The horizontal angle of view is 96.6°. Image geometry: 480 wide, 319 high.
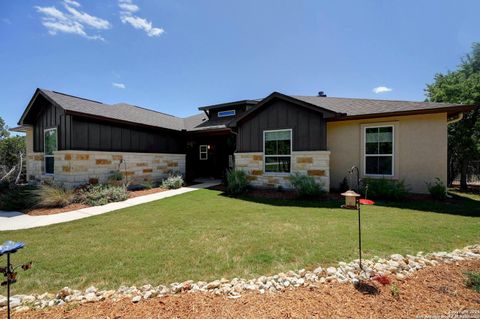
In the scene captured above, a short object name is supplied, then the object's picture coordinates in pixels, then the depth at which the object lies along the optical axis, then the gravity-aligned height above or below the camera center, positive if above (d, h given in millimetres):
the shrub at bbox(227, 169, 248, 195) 9391 -1109
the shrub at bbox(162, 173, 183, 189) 11277 -1334
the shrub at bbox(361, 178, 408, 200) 7469 -1132
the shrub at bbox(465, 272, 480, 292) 2548 -1521
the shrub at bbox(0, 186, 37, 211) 7758 -1588
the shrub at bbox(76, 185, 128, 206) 8172 -1464
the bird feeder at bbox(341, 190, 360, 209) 3199 -646
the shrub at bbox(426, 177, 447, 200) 7407 -1160
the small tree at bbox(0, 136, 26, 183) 18484 +933
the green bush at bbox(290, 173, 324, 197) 7906 -1072
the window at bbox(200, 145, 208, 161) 15844 +428
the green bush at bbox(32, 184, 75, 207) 7766 -1442
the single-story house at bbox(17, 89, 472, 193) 8281 +815
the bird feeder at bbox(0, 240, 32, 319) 1940 -862
